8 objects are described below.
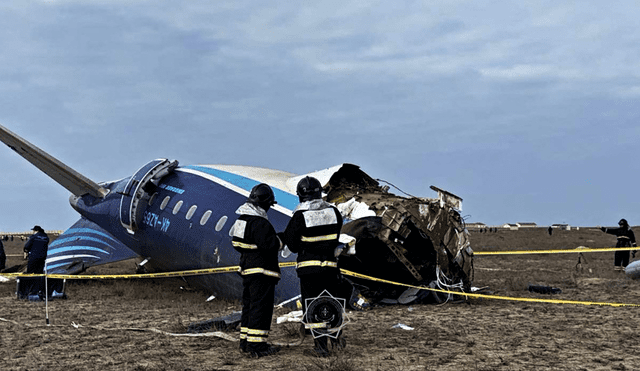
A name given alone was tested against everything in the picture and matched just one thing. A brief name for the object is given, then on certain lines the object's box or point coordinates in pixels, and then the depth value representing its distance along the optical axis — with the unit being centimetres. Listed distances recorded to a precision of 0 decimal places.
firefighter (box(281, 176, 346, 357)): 963
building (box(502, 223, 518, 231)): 14400
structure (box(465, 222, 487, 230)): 15512
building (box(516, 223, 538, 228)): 15875
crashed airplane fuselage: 1539
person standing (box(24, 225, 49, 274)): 1955
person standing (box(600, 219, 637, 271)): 2834
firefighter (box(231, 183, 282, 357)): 955
